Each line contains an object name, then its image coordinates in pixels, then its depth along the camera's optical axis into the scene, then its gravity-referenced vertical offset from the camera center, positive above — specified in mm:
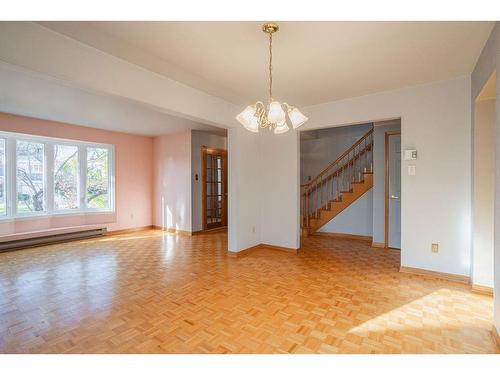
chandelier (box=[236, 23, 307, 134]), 2195 +620
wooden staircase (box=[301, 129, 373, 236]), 5752 -45
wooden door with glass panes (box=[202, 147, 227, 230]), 6785 -88
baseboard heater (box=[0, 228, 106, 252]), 4781 -1093
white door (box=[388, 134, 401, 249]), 4734 -74
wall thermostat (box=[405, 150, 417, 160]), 3486 +401
